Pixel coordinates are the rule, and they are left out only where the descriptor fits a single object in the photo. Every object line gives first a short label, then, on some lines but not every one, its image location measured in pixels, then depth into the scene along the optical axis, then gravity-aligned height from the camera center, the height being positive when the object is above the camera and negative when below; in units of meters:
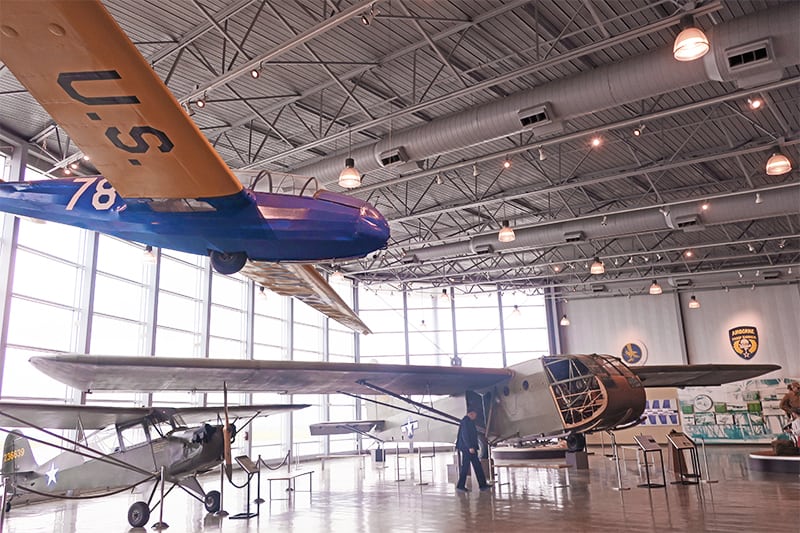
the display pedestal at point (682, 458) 10.13 -1.34
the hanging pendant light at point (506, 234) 12.54 +3.57
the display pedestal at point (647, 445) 9.42 -0.98
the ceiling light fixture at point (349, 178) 9.19 +3.63
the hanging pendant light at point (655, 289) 18.34 +3.23
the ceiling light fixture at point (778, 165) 8.95 +3.50
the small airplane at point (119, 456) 8.24 -0.73
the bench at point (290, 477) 8.71 -1.27
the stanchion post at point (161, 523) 7.38 -1.60
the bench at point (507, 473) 10.95 -1.72
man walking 10.30 -0.98
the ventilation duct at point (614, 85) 7.36 +4.77
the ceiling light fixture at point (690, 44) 6.02 +3.72
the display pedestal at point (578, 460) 13.58 -1.70
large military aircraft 6.94 +0.26
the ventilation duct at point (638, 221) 13.66 +4.61
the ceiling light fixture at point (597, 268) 15.36 +3.35
